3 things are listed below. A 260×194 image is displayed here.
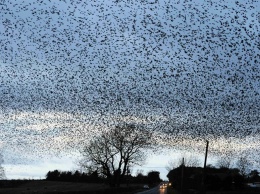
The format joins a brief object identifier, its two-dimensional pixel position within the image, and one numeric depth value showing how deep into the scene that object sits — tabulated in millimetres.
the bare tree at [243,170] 174950
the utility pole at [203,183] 56125
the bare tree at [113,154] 109000
